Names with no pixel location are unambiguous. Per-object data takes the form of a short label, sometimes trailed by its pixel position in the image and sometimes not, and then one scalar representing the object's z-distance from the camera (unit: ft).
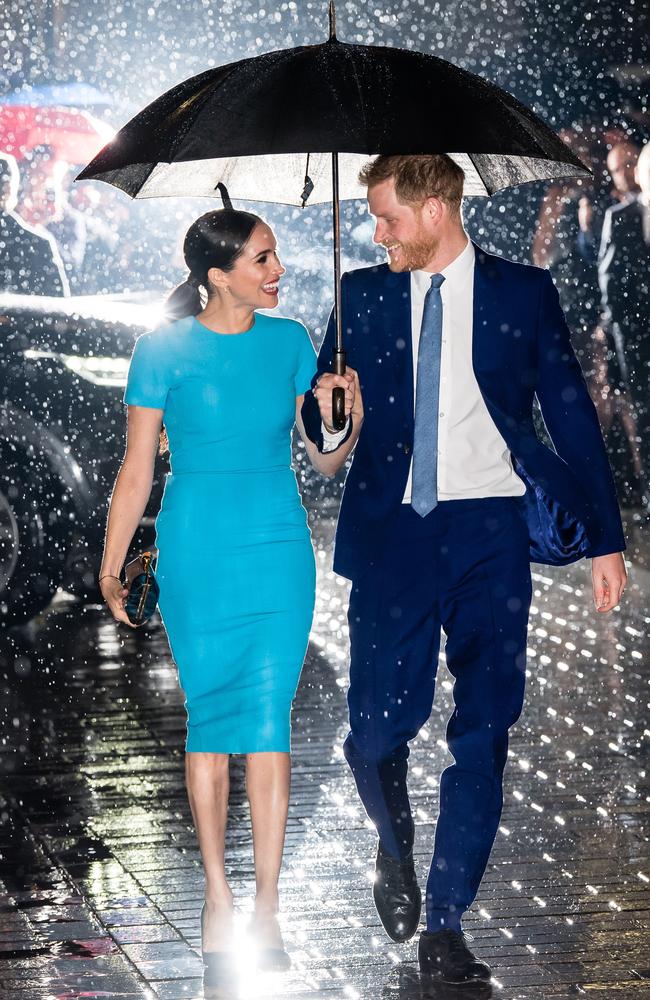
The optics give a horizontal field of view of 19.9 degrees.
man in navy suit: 15.05
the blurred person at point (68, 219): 68.95
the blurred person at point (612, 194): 57.88
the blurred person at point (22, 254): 70.74
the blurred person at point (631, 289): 47.75
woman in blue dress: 15.49
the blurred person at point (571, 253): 62.08
